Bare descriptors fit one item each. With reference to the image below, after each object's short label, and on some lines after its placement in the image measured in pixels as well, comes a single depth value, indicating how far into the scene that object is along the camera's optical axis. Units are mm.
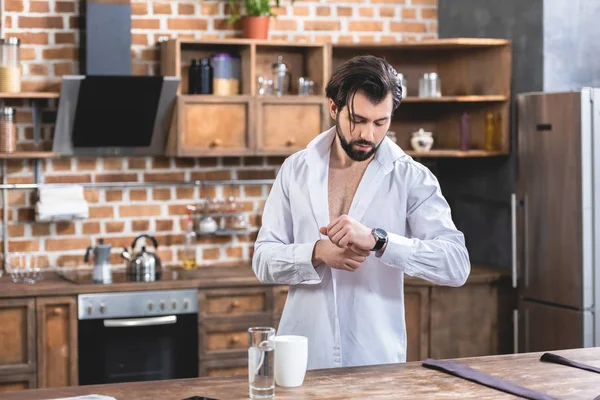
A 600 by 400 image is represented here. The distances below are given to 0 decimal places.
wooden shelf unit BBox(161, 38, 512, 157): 5121
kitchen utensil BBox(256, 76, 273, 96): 5312
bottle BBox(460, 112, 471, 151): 5544
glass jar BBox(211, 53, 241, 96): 5227
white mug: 2432
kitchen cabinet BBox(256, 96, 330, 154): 5207
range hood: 4953
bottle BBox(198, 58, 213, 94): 5199
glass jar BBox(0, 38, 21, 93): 4898
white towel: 5039
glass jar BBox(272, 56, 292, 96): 5371
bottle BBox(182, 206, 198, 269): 5359
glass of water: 2309
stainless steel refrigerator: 4668
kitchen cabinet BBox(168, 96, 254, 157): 5074
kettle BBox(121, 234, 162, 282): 4898
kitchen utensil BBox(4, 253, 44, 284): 4973
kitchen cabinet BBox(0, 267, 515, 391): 4586
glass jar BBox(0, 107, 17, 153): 4941
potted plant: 5316
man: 2822
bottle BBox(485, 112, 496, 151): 5457
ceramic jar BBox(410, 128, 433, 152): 5500
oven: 4676
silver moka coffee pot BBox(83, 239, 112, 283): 4871
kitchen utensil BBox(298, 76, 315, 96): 5352
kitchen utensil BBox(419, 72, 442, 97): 5480
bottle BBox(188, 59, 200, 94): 5203
